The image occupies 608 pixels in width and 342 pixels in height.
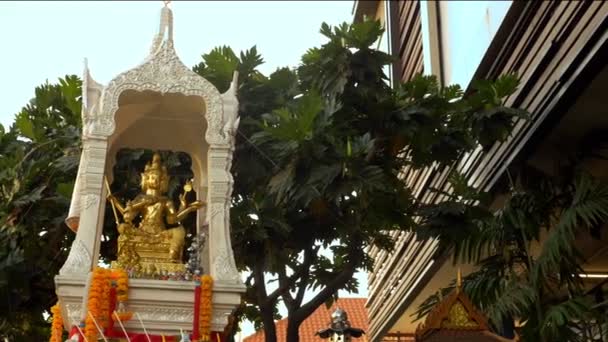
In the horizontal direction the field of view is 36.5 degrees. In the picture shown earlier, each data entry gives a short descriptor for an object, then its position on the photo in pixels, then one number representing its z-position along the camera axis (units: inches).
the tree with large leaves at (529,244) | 321.7
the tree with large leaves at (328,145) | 345.4
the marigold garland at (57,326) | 307.9
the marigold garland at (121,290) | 296.4
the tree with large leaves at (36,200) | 376.2
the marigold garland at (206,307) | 298.4
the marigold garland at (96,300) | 283.6
